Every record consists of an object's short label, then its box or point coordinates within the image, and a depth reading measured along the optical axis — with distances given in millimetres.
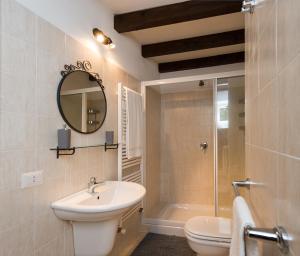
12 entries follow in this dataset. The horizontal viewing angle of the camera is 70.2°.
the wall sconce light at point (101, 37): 1900
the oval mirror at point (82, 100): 1550
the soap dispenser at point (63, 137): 1443
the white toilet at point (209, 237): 1749
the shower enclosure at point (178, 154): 3067
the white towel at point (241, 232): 607
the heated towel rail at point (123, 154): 2152
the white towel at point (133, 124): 2268
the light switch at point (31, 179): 1227
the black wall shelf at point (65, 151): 1448
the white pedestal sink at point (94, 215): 1351
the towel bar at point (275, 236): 502
